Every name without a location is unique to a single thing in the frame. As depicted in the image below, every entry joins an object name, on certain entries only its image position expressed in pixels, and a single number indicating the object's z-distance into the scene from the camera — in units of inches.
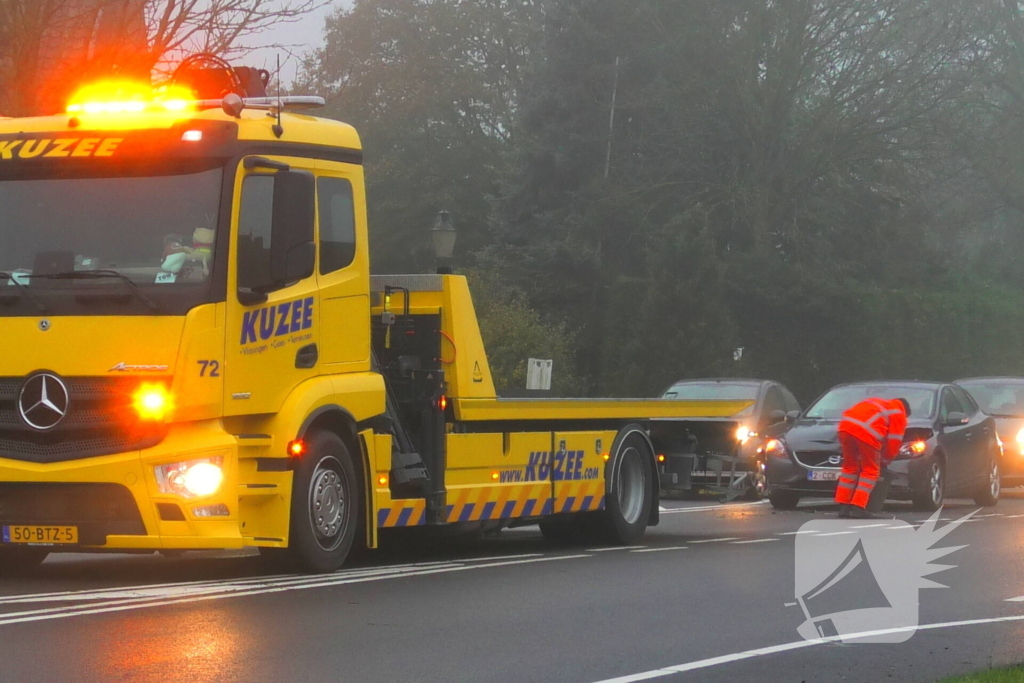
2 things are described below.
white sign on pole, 989.2
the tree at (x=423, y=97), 2405.3
